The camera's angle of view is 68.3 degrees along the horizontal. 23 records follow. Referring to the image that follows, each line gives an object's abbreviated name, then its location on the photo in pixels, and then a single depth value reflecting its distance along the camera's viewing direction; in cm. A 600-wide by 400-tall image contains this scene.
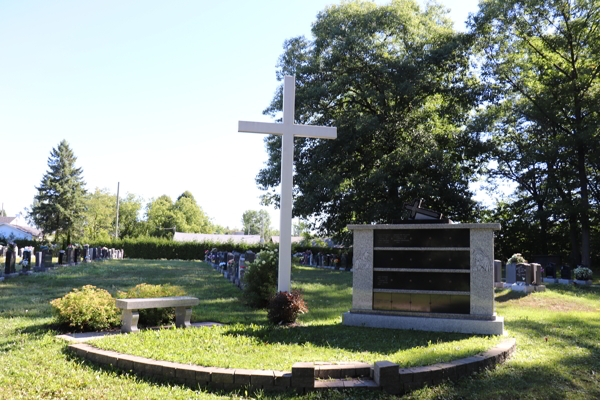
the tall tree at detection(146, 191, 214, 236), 7935
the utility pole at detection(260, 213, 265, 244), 11281
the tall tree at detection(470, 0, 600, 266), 2462
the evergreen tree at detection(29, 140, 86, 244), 5250
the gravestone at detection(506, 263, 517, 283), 1555
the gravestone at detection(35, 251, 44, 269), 2002
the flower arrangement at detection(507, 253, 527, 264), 1602
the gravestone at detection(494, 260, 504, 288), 1550
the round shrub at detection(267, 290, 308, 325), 781
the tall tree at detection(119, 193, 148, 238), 7350
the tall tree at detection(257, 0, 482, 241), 2328
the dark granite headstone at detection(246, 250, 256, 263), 1525
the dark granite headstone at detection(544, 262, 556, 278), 2055
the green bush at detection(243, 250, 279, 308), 1005
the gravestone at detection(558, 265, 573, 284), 1939
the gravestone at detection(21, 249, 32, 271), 1853
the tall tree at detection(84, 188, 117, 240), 6650
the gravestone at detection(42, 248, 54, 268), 2094
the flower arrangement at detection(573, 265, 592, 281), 1875
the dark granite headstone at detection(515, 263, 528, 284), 1499
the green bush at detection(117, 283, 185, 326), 746
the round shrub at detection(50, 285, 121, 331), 688
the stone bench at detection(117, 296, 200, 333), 673
